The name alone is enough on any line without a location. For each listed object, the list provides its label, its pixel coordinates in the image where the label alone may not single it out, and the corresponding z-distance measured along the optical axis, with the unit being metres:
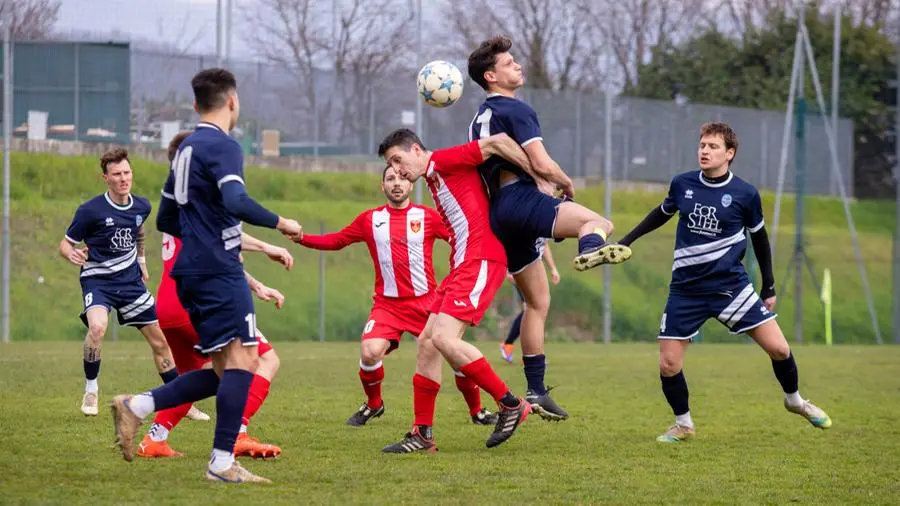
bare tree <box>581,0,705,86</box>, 53.34
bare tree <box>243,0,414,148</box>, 49.44
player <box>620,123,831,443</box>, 17.06
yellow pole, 48.56
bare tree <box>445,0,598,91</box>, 51.45
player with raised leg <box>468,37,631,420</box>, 15.23
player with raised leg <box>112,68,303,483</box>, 12.69
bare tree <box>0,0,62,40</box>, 43.09
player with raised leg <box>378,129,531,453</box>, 15.34
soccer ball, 17.05
